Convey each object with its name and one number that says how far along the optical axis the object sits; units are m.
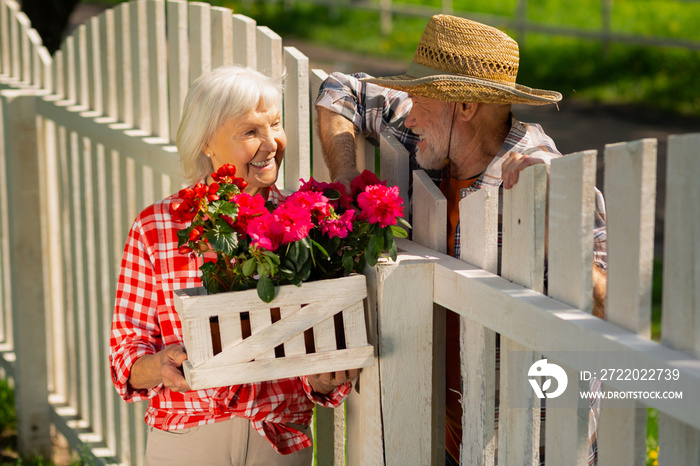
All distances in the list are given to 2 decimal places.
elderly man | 4.16
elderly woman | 4.28
